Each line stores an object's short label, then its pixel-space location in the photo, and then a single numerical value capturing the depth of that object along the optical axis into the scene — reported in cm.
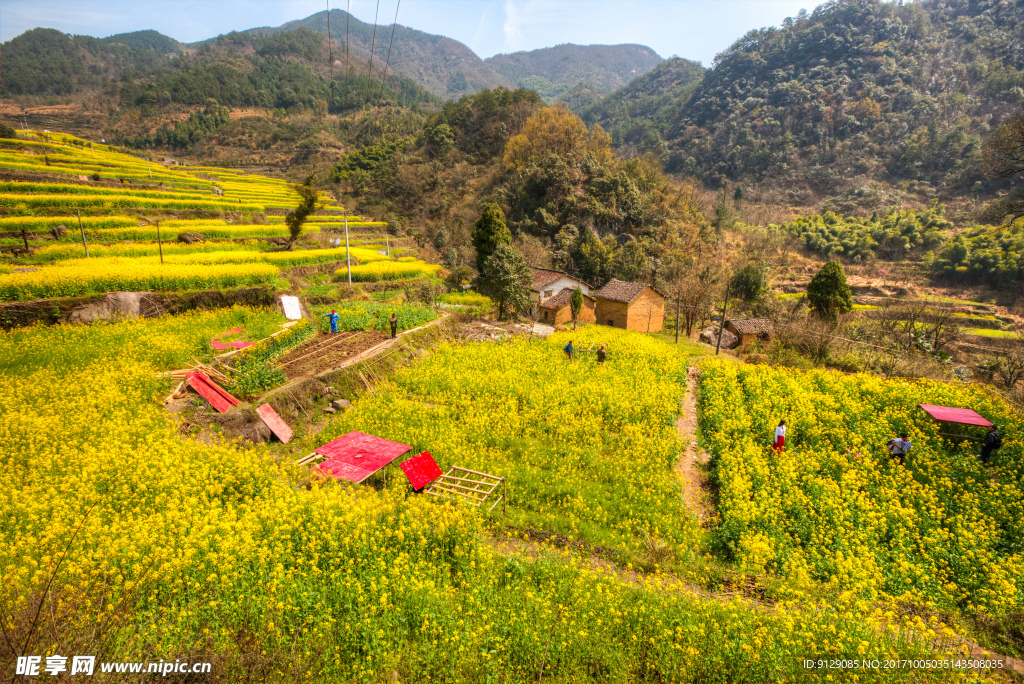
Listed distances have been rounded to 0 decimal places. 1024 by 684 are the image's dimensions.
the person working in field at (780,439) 1163
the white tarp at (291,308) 1864
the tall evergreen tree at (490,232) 3028
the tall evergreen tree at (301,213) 2755
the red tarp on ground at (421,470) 886
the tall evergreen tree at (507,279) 2472
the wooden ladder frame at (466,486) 864
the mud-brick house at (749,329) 2917
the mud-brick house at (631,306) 3023
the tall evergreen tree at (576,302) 3088
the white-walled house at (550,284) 3303
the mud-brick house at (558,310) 3141
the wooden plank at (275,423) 1101
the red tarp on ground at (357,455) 880
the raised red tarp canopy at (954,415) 1062
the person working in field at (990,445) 1032
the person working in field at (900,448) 1078
